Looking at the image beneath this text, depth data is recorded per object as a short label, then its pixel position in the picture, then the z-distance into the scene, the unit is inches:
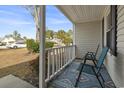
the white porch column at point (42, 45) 53.5
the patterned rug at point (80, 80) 67.1
